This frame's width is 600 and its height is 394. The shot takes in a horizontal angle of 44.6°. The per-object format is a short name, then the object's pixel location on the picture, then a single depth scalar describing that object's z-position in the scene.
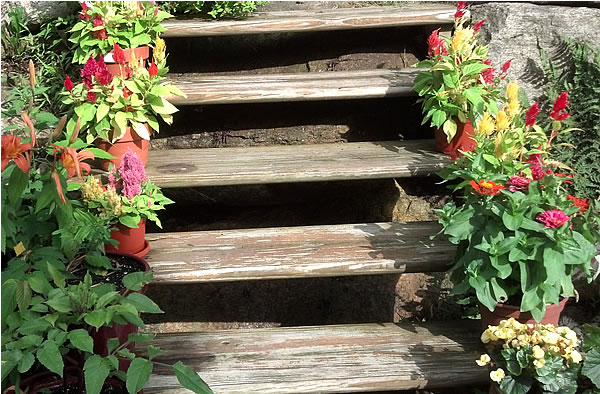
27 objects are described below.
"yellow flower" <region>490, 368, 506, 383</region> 2.06
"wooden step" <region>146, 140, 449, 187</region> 2.86
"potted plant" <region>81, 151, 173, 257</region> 2.48
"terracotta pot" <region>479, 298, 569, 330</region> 2.30
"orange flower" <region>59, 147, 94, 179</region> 1.71
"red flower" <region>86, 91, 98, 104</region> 2.70
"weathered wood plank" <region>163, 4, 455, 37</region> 3.27
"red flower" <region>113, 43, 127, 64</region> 2.72
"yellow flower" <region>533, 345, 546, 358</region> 2.00
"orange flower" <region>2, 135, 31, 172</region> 1.62
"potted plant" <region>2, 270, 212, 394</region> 1.70
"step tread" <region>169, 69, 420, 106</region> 3.11
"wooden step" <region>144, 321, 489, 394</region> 2.30
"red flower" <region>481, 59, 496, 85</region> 2.91
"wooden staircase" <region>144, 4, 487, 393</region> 2.34
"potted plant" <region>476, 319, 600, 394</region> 2.04
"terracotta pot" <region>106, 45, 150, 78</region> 2.81
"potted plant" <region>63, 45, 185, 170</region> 2.68
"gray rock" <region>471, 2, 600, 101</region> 3.25
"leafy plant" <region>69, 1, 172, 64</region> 2.99
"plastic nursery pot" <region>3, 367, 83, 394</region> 1.96
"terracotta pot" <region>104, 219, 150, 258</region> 2.56
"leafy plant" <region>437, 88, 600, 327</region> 2.17
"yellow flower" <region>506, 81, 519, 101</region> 2.53
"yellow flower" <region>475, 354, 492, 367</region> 2.08
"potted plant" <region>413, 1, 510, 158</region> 2.81
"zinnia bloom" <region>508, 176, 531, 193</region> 2.29
